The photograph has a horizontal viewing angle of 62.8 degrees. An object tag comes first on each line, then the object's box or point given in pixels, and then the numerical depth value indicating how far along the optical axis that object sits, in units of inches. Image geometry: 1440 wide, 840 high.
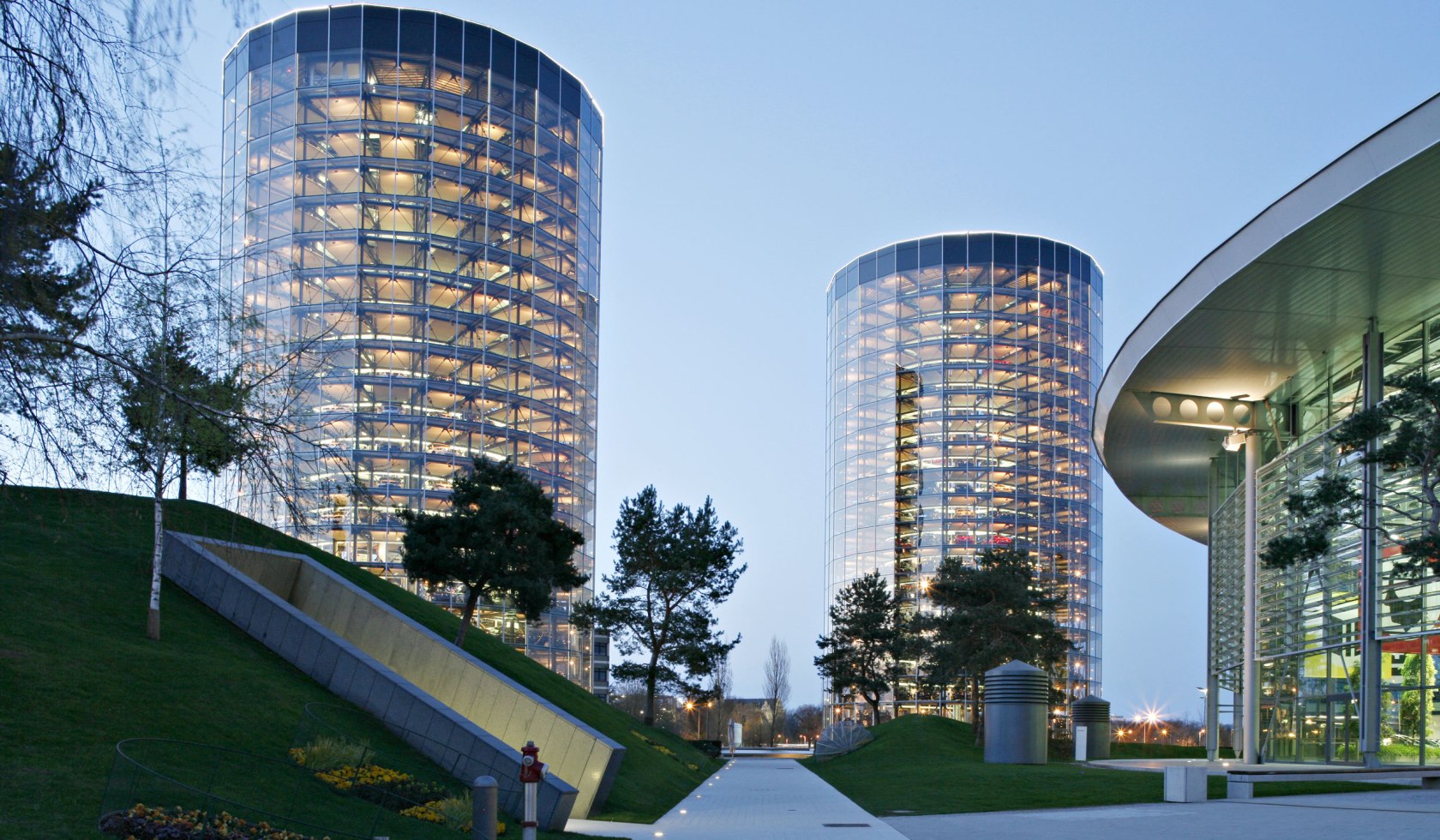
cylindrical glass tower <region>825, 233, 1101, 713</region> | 3496.6
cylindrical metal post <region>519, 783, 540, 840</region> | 535.5
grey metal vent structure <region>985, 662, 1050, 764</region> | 1470.2
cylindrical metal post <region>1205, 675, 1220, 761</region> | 1627.7
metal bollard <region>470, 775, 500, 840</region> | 541.6
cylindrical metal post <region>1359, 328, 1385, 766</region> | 1058.7
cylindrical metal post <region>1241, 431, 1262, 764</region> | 1346.0
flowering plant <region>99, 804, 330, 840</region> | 411.8
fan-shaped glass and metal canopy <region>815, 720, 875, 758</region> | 2044.8
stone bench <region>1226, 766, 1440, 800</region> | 888.3
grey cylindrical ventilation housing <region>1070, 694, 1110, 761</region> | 1743.4
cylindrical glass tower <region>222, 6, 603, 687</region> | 2330.2
